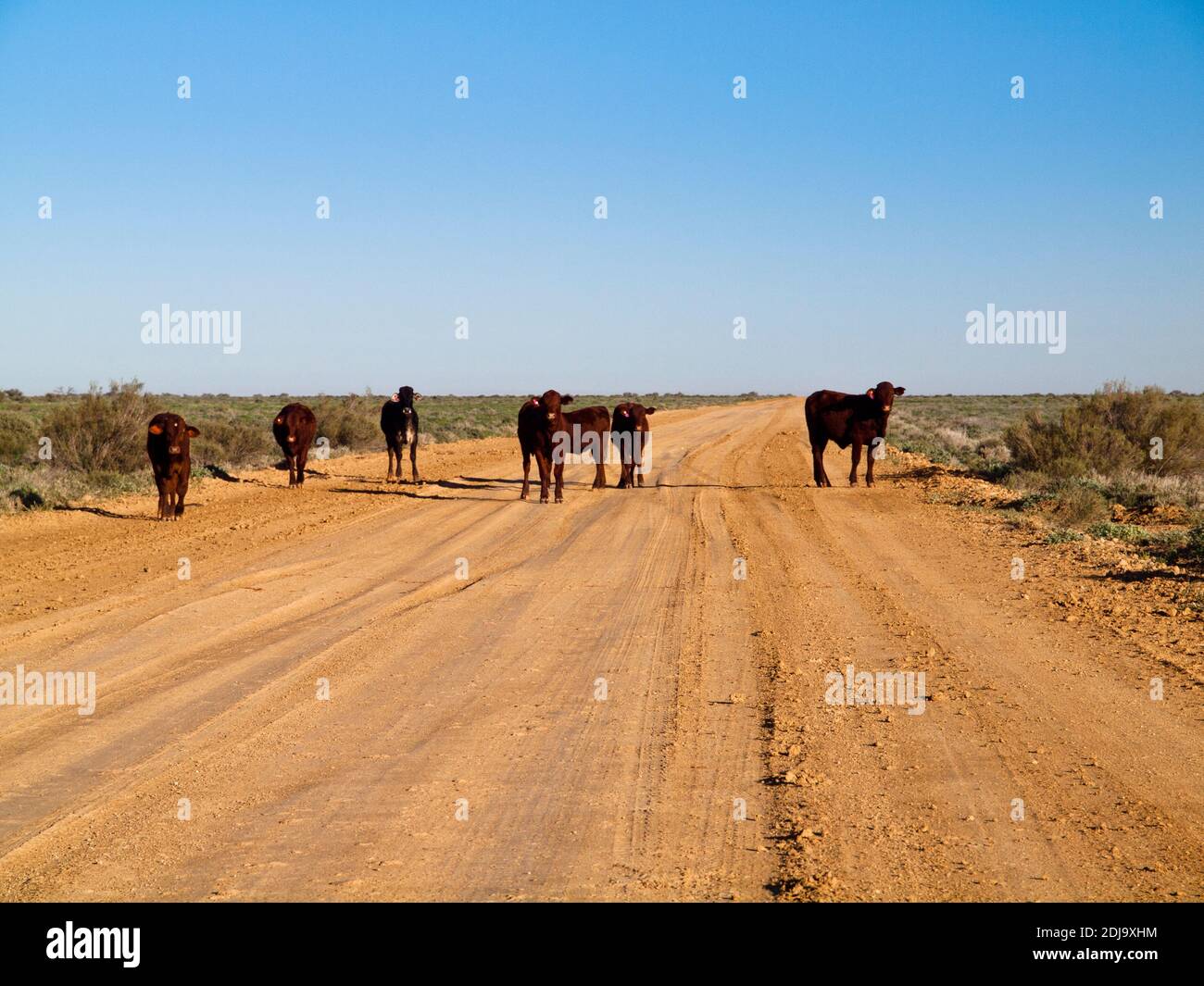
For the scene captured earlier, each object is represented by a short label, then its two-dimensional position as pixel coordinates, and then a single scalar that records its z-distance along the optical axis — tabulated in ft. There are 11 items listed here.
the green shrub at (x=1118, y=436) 81.82
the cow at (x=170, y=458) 57.11
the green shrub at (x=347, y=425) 127.75
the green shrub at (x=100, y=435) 81.10
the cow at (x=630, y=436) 73.31
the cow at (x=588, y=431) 70.64
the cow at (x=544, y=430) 64.75
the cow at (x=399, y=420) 80.53
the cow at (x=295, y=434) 73.36
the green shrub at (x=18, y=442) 86.89
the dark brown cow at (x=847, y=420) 72.28
